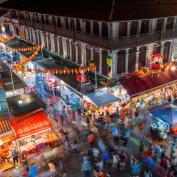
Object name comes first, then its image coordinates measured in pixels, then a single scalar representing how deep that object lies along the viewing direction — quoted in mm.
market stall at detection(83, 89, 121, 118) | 19222
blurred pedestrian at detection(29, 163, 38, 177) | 14188
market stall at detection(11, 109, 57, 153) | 15742
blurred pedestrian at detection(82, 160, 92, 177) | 14195
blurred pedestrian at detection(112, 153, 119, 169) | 14977
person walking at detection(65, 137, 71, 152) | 16906
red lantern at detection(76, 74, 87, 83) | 20312
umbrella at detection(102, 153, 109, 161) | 15198
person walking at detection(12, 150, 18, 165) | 15641
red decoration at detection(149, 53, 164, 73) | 21984
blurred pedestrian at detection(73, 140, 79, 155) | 16595
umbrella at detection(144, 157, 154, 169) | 14820
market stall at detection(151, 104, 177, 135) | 18312
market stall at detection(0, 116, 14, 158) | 15102
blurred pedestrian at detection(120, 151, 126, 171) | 14914
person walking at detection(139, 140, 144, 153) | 16470
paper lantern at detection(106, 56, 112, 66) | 19900
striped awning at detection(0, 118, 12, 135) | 15102
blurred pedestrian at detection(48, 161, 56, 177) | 14562
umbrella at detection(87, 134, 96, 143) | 17831
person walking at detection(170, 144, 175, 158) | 16234
